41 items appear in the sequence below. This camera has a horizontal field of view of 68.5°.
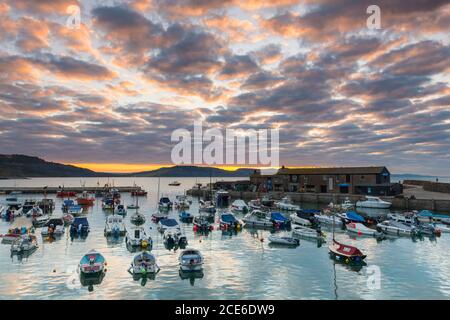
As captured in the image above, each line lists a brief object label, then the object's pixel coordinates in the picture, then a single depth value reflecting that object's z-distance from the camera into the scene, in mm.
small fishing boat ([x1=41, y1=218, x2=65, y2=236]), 59125
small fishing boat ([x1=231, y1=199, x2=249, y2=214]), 103750
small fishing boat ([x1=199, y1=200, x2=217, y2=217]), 96694
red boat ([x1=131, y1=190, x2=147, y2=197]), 172500
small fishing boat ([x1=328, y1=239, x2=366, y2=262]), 42688
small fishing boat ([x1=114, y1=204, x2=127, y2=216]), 95500
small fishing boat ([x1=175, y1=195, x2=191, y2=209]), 115438
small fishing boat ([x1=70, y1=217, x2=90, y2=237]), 61281
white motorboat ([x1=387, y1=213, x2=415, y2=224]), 71388
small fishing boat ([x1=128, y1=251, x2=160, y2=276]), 37219
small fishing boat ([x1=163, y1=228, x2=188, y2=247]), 52281
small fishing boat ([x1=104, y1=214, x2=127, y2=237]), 61006
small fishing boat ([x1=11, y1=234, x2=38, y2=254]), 47094
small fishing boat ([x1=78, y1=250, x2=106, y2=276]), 36781
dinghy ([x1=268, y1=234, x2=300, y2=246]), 53562
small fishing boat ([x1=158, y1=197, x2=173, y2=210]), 113994
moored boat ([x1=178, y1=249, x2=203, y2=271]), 38312
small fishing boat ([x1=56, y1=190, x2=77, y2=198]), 153000
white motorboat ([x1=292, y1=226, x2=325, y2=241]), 58531
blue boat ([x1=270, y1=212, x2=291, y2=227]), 72644
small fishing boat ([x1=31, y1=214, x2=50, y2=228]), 71225
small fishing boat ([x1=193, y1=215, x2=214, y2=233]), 67250
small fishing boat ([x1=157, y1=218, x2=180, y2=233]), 61047
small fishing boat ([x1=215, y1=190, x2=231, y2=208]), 124788
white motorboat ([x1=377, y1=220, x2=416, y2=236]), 60903
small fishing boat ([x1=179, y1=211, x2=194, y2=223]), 82688
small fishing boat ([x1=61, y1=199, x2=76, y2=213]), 105150
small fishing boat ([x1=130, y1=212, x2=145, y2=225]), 81562
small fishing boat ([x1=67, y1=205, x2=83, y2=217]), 91950
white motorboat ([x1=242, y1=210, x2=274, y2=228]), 71438
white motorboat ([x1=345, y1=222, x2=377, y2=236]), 61706
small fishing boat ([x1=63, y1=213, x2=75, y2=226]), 72962
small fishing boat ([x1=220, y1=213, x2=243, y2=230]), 68125
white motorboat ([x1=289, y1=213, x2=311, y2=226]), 73375
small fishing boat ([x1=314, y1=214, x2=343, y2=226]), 74312
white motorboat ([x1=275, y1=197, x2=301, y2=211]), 103938
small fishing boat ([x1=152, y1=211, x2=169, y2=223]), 81062
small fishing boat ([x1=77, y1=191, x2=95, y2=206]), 118394
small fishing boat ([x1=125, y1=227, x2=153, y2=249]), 50788
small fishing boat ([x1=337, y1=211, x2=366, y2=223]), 72375
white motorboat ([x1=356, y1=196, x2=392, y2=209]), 101388
